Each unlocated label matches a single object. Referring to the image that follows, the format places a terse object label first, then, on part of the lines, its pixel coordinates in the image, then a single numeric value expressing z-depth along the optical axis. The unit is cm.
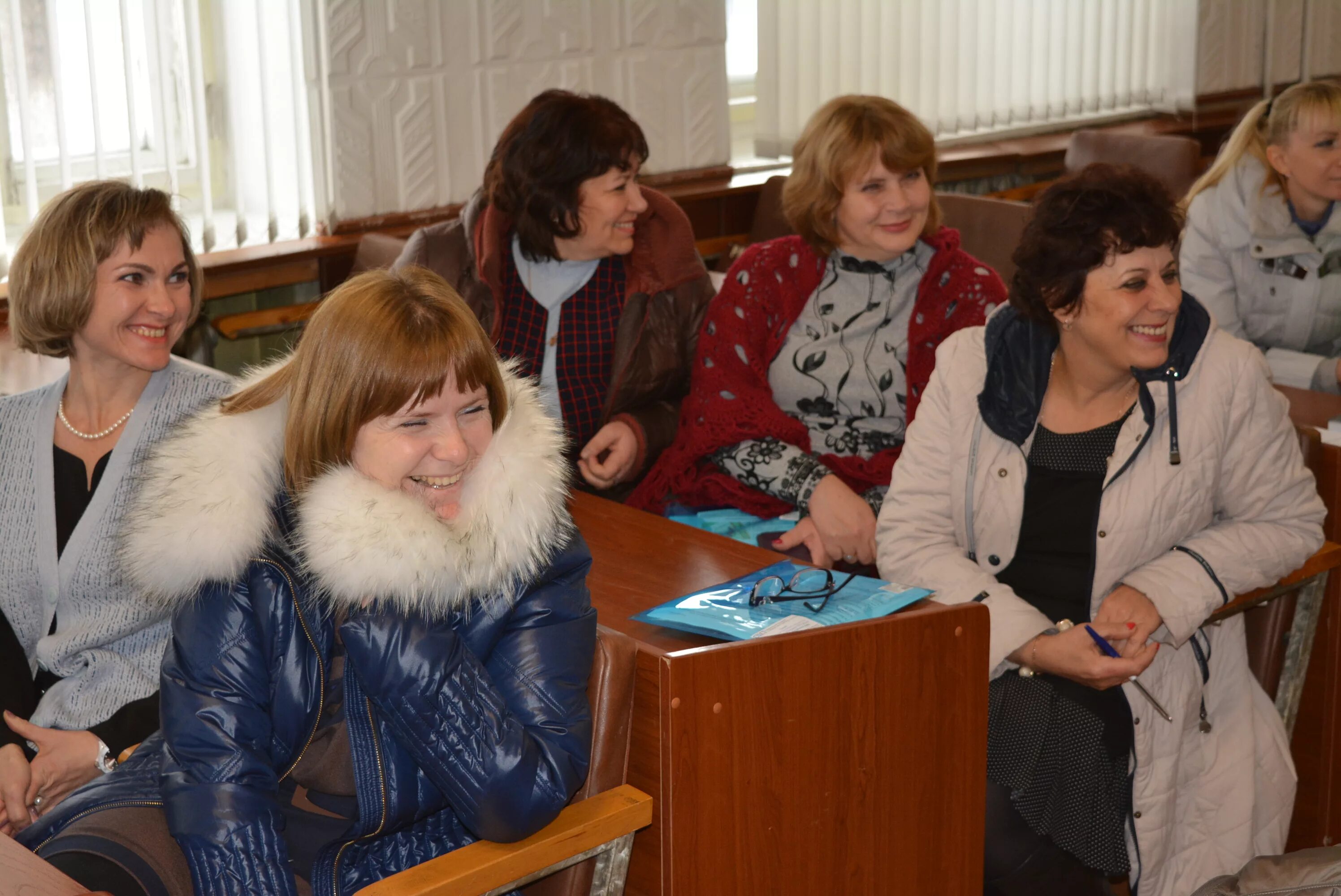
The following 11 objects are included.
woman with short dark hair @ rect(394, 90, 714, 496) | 270
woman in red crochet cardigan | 261
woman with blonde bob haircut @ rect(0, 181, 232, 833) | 194
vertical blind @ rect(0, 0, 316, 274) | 319
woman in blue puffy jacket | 149
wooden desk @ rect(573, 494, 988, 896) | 162
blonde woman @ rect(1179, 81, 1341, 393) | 316
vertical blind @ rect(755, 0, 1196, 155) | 461
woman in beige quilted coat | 203
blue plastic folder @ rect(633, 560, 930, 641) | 171
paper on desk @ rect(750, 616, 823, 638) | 169
